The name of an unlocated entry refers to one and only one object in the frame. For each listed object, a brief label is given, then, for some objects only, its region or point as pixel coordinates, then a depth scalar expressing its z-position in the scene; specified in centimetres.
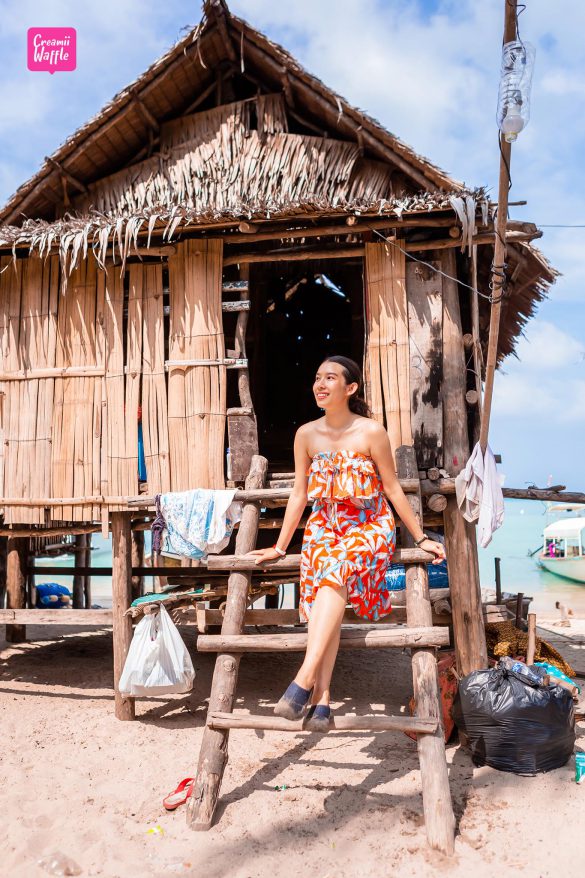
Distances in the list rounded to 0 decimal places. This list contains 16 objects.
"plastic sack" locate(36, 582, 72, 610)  1022
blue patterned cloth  470
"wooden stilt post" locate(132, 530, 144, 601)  998
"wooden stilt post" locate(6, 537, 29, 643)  823
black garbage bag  364
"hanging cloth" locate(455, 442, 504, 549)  468
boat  2388
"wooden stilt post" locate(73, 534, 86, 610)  1159
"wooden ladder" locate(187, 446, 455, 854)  288
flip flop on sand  334
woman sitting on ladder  313
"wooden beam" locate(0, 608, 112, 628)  538
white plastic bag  469
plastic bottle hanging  304
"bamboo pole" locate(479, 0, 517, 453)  302
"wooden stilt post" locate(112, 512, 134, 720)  517
